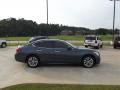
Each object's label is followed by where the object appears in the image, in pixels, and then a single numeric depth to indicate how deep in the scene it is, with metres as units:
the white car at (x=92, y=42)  11.08
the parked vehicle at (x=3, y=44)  11.57
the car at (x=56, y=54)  5.38
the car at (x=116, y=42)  11.21
